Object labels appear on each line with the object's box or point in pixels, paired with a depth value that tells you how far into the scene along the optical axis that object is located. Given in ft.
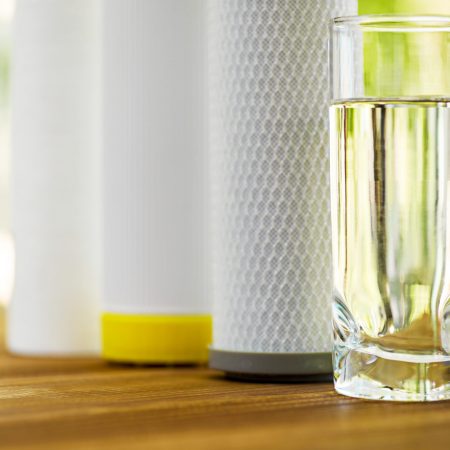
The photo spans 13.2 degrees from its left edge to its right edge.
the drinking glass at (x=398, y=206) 2.48
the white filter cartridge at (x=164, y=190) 2.88
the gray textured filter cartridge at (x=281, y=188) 2.64
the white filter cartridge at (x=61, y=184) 3.06
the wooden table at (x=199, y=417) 2.25
